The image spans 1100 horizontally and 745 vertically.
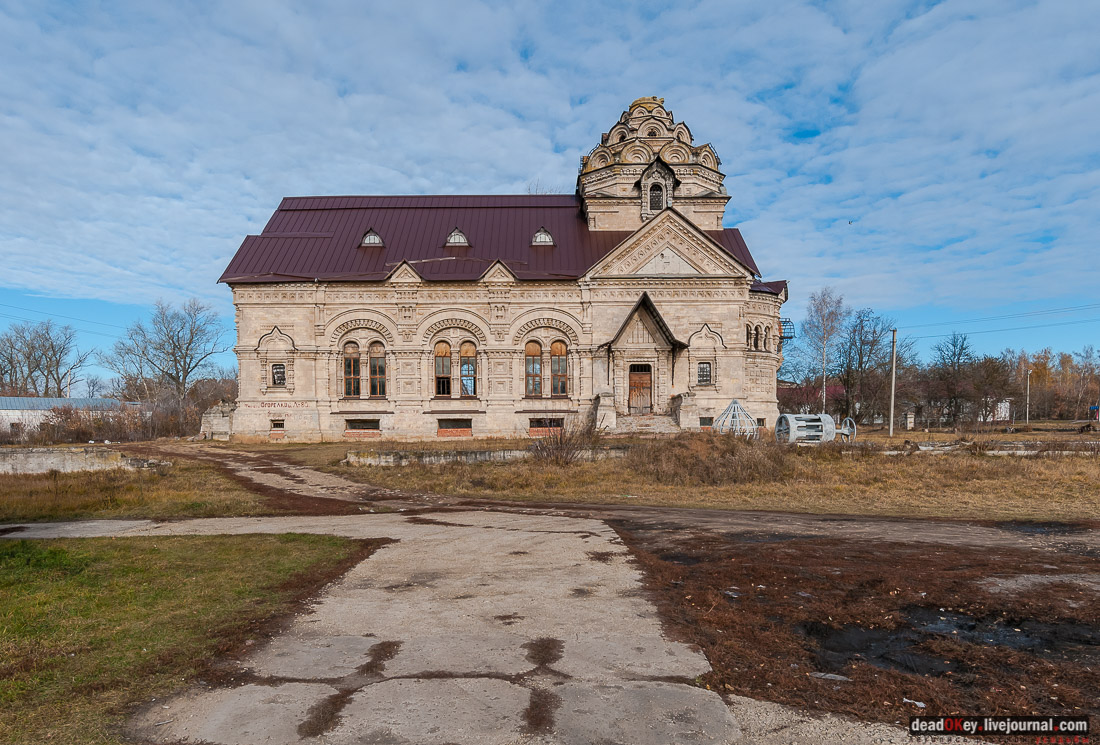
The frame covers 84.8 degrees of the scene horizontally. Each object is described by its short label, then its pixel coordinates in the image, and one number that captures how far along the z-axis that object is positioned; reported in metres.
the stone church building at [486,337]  31.27
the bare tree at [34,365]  61.03
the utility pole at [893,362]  34.25
